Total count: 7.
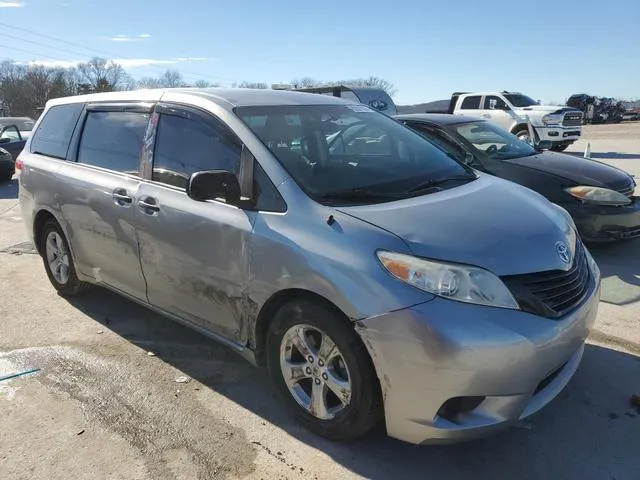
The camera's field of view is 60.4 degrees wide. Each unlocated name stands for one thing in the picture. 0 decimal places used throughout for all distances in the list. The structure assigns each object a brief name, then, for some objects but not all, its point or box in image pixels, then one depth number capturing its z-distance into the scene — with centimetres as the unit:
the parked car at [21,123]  1825
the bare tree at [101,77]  7852
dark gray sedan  571
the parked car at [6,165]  1418
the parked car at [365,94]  1659
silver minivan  243
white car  1741
